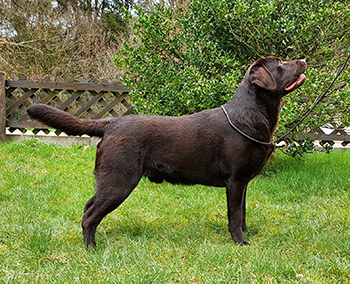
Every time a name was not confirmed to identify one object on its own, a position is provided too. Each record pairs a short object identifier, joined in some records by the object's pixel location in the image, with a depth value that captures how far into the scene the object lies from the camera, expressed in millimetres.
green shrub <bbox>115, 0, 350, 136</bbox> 4488
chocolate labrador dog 2764
